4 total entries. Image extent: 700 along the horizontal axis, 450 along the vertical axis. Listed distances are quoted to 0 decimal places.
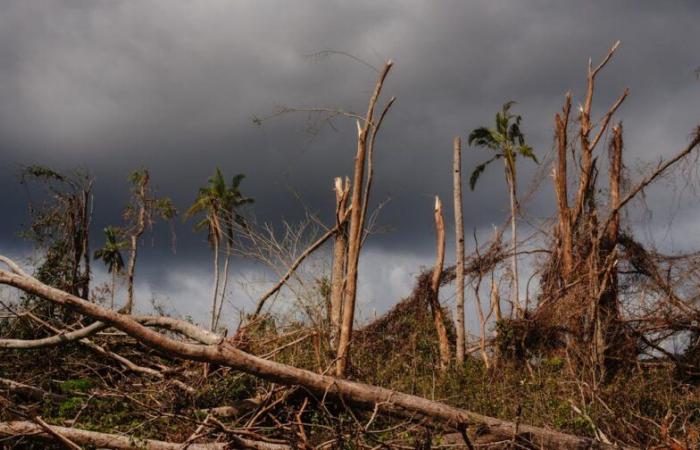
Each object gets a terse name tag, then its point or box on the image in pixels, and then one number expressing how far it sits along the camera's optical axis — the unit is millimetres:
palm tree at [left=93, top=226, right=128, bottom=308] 36375
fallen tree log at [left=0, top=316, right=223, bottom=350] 8453
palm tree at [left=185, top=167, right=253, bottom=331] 32812
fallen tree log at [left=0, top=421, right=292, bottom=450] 7375
